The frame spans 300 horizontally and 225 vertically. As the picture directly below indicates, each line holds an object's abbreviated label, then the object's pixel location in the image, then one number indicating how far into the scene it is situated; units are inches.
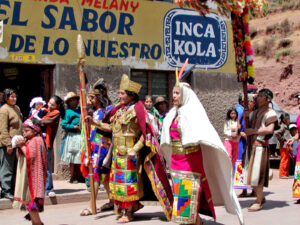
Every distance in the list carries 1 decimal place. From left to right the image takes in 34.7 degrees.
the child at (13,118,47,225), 217.0
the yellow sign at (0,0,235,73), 387.5
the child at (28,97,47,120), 339.9
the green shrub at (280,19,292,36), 1610.5
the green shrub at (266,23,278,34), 1700.3
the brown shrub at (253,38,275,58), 1475.6
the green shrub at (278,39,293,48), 1468.4
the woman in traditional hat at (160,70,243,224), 224.1
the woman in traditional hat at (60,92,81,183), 374.9
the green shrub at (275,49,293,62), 1326.3
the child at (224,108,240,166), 376.1
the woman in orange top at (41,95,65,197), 324.2
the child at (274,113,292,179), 487.8
